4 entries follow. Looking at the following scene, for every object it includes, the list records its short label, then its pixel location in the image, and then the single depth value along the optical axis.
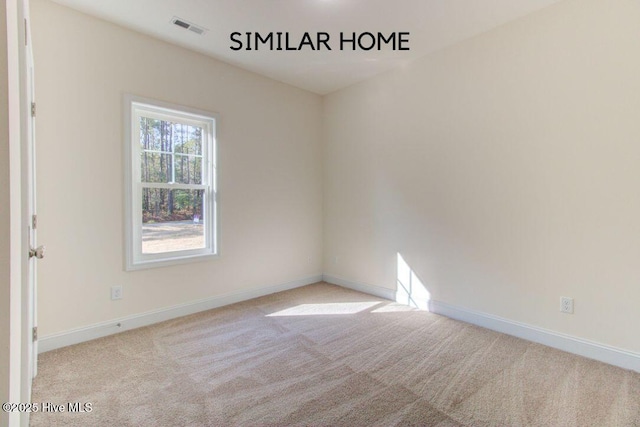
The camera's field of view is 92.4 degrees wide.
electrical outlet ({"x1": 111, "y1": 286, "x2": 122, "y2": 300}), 2.79
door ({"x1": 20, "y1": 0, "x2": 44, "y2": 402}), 1.34
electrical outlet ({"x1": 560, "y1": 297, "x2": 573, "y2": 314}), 2.49
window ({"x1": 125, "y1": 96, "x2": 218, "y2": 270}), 2.94
